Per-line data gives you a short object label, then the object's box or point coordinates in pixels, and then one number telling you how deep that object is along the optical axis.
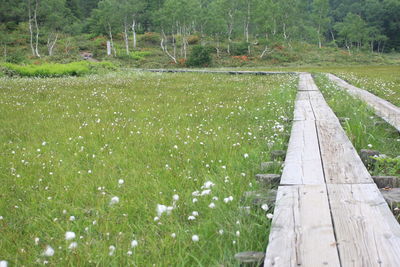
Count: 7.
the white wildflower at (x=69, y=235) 2.17
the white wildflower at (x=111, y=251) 2.36
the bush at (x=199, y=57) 46.67
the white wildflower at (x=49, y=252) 2.13
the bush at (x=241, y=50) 55.09
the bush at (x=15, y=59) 36.81
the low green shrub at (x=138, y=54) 52.19
